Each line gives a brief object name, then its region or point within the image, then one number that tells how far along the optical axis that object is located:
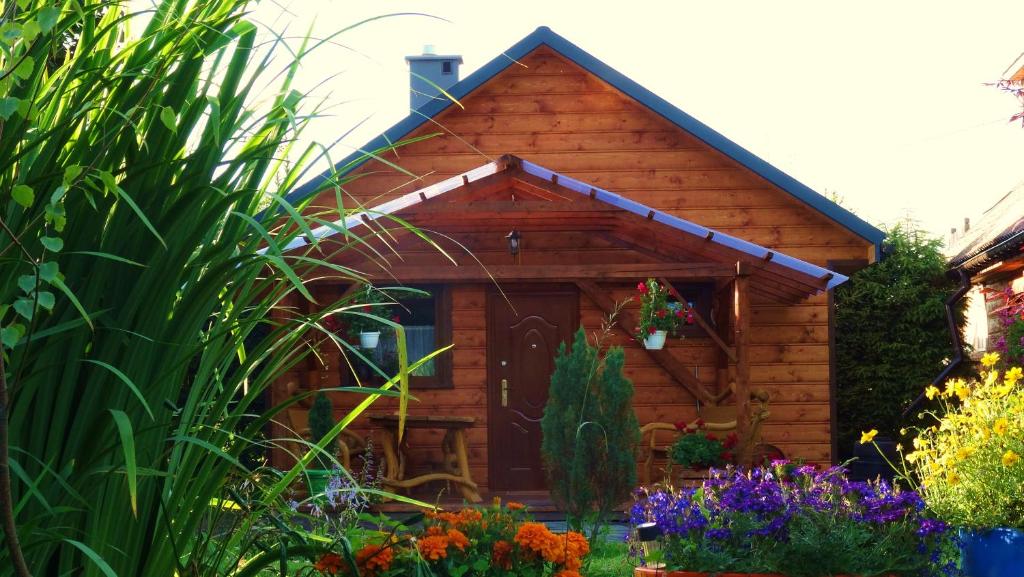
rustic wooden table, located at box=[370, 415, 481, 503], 9.52
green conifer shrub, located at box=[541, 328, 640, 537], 7.22
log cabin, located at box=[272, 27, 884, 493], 10.66
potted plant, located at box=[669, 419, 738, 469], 9.05
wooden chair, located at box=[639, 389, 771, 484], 9.20
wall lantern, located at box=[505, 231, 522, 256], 9.76
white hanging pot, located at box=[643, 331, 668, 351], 9.62
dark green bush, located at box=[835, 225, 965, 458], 12.83
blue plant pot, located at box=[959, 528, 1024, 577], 4.66
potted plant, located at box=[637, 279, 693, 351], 9.43
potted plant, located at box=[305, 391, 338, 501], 9.01
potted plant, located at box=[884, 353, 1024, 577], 4.73
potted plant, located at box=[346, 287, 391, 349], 9.56
